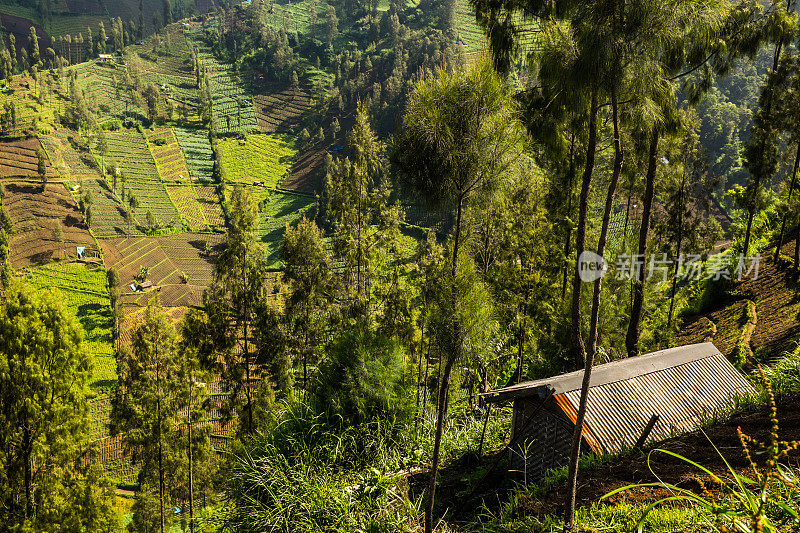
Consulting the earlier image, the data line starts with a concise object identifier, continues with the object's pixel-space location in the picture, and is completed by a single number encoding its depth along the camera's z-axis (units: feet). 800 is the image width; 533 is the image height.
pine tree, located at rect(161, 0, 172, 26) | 635.25
